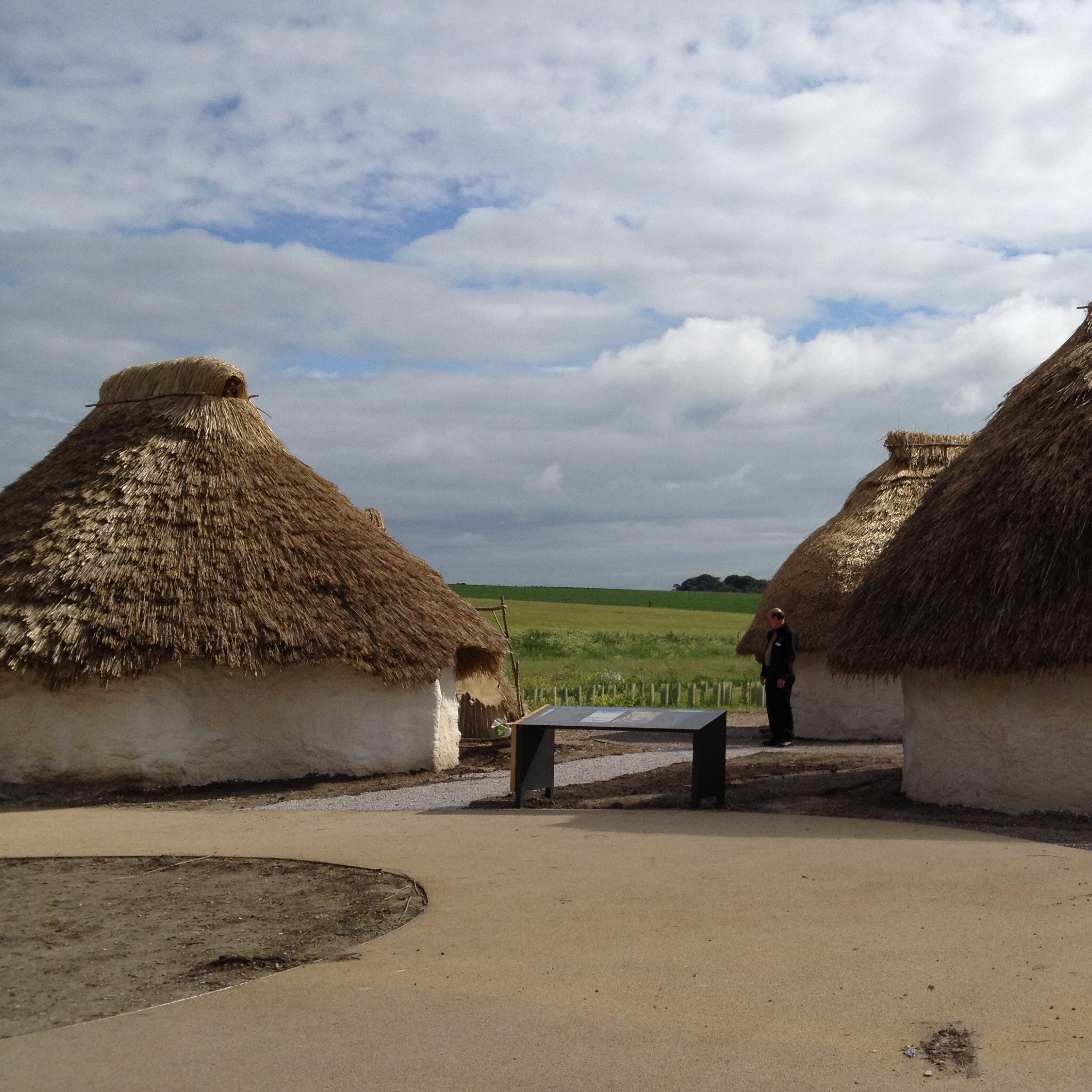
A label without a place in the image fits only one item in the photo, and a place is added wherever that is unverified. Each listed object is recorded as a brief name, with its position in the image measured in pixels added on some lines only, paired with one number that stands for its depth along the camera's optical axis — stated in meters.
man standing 15.91
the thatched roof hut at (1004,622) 9.56
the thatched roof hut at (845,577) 18.00
